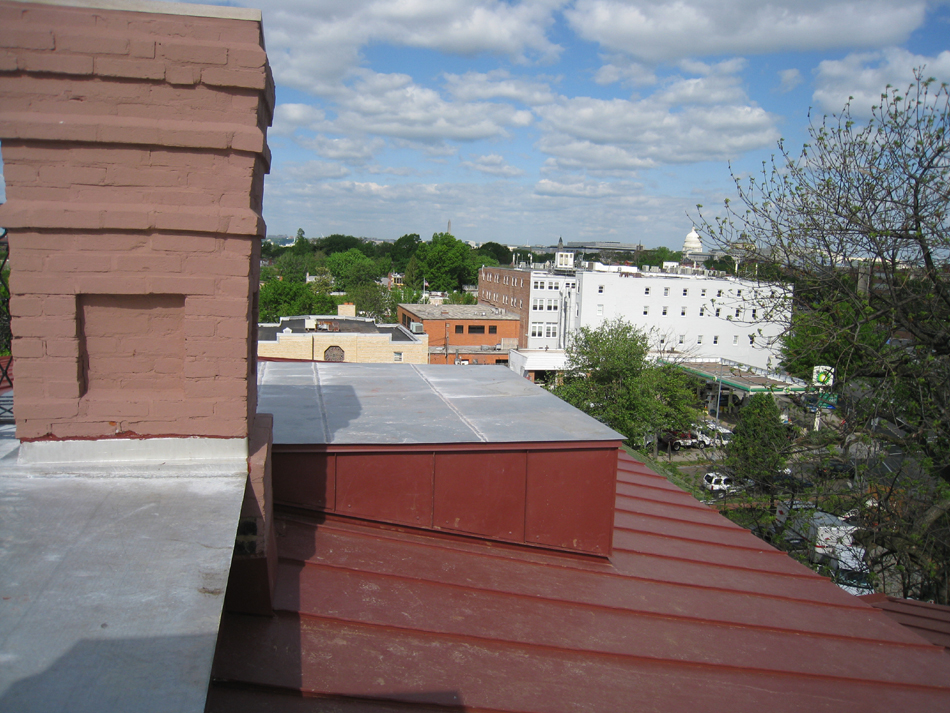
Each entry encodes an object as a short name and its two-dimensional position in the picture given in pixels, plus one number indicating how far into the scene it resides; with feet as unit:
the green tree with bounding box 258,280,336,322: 182.19
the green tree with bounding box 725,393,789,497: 41.22
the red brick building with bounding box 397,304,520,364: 149.07
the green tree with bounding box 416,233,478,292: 304.30
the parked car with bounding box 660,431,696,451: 104.68
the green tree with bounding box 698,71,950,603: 34.14
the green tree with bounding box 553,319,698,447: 94.73
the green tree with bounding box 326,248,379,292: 278.05
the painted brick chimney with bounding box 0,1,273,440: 10.44
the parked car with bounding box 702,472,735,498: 78.44
